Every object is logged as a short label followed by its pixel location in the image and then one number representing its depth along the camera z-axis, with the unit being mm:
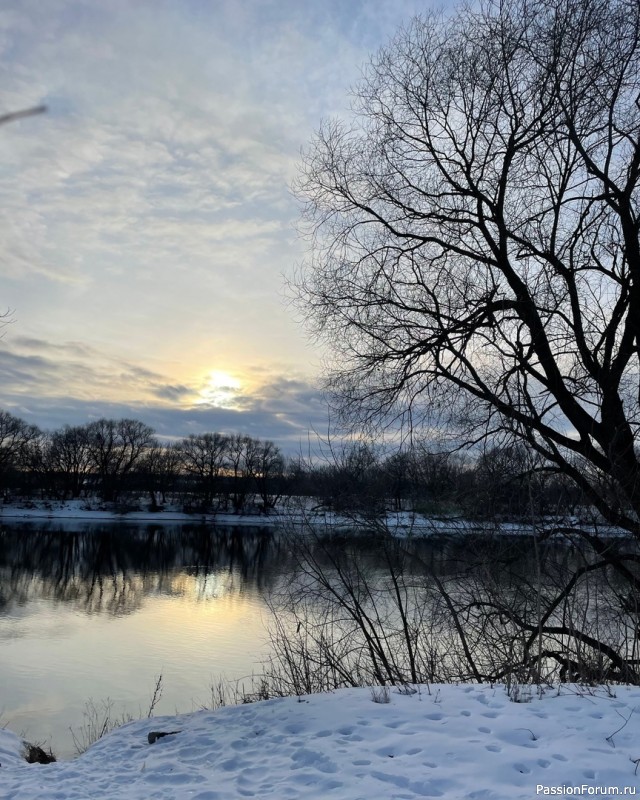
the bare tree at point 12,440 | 79938
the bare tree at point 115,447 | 89000
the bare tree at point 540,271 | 7637
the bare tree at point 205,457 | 86938
